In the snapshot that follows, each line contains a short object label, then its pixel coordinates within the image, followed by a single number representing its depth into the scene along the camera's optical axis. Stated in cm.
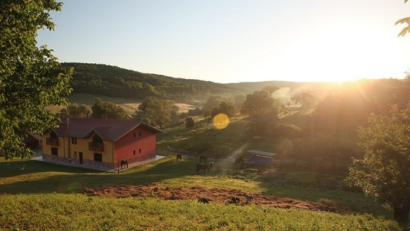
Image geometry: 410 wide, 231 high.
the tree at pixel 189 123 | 8969
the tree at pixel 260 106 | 7986
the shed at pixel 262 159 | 4195
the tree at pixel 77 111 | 8394
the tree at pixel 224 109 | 9962
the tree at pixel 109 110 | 8569
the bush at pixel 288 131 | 6266
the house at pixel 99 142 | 4328
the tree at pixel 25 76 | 1247
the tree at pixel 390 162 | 1622
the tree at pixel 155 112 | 9225
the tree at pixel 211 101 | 13062
